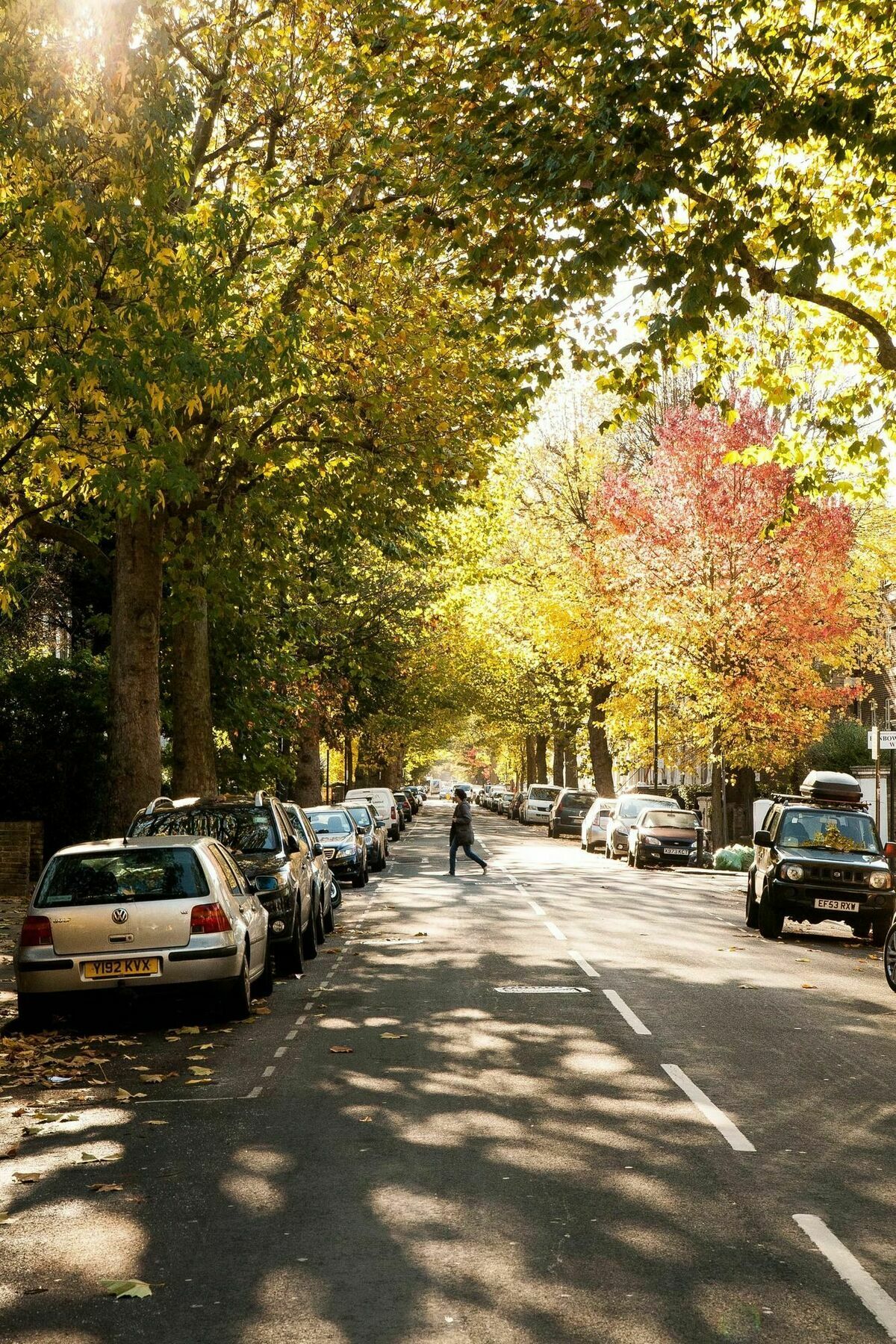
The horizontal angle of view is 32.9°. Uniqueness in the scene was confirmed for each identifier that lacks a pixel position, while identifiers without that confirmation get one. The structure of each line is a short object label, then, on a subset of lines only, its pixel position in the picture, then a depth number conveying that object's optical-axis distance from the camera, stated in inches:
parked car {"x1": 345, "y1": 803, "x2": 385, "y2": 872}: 1321.4
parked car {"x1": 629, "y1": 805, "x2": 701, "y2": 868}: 1466.5
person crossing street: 1237.1
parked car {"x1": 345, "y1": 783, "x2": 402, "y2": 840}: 1882.4
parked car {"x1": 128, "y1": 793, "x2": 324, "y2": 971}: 578.2
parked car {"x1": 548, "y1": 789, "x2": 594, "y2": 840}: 2194.9
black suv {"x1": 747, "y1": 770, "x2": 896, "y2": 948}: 762.8
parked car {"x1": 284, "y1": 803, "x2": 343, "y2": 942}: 703.1
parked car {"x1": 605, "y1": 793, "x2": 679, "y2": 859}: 1604.3
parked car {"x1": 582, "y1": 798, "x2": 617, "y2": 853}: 1763.0
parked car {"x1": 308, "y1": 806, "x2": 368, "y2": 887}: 1103.6
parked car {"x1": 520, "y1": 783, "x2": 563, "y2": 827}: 2770.7
